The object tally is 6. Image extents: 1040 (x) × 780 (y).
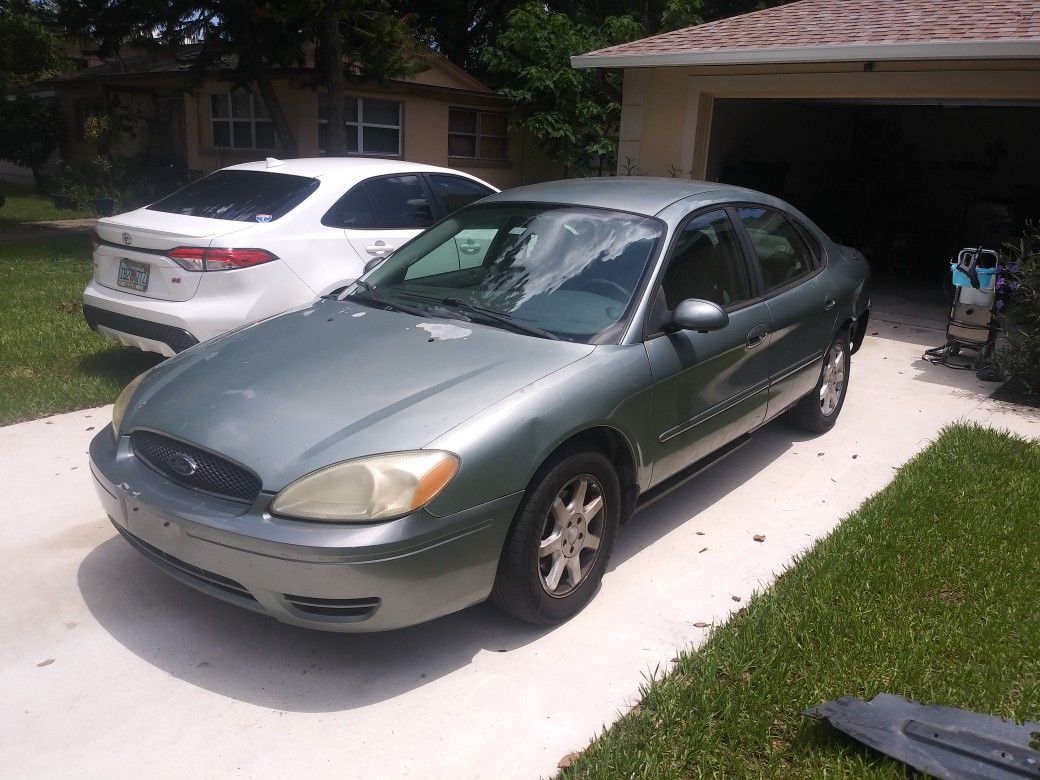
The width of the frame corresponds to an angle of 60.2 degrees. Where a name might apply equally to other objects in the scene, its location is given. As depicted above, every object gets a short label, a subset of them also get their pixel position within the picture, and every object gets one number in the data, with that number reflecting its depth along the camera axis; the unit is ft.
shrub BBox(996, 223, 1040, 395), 21.97
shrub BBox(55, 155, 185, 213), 65.16
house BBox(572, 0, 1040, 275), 29.58
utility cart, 24.00
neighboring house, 60.13
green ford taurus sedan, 9.58
